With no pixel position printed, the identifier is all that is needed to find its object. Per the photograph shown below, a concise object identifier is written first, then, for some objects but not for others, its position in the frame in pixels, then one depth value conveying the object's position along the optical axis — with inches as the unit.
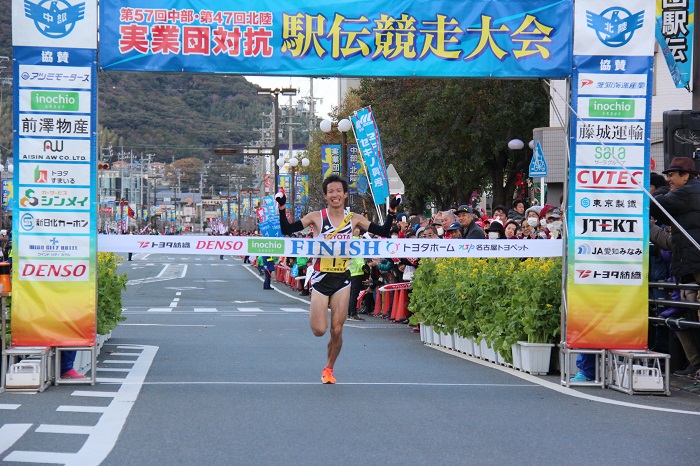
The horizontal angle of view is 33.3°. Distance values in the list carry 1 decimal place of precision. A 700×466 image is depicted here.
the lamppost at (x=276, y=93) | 2389.9
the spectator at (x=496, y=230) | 721.3
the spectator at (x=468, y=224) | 658.3
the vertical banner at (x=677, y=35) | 657.0
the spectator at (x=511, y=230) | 700.5
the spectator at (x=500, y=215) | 811.6
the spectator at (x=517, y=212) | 809.4
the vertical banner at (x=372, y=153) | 1106.1
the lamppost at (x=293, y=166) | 2258.9
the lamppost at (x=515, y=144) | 1310.3
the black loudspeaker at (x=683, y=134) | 489.4
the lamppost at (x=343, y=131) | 1521.9
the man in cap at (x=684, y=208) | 448.1
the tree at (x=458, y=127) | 1601.9
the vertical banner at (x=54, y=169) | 438.0
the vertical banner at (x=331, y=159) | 1780.3
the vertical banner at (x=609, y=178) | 457.4
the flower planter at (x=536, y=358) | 493.0
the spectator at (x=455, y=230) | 695.7
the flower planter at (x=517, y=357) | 509.0
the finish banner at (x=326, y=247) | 454.6
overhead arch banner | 442.9
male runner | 451.2
